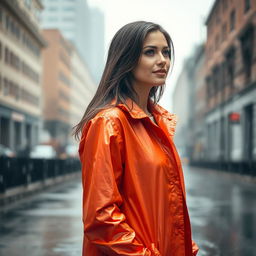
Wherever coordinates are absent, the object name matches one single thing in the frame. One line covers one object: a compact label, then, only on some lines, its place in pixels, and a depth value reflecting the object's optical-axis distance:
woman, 2.20
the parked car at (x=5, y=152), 34.71
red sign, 40.39
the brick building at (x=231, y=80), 38.72
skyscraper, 158.88
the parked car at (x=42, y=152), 42.41
